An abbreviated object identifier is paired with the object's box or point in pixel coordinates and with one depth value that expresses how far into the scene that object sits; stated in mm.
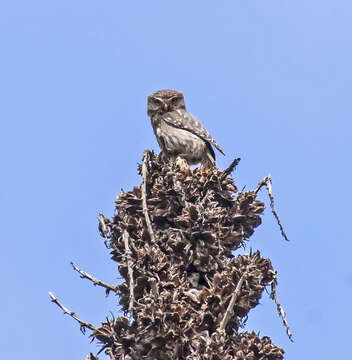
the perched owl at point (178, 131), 16969
